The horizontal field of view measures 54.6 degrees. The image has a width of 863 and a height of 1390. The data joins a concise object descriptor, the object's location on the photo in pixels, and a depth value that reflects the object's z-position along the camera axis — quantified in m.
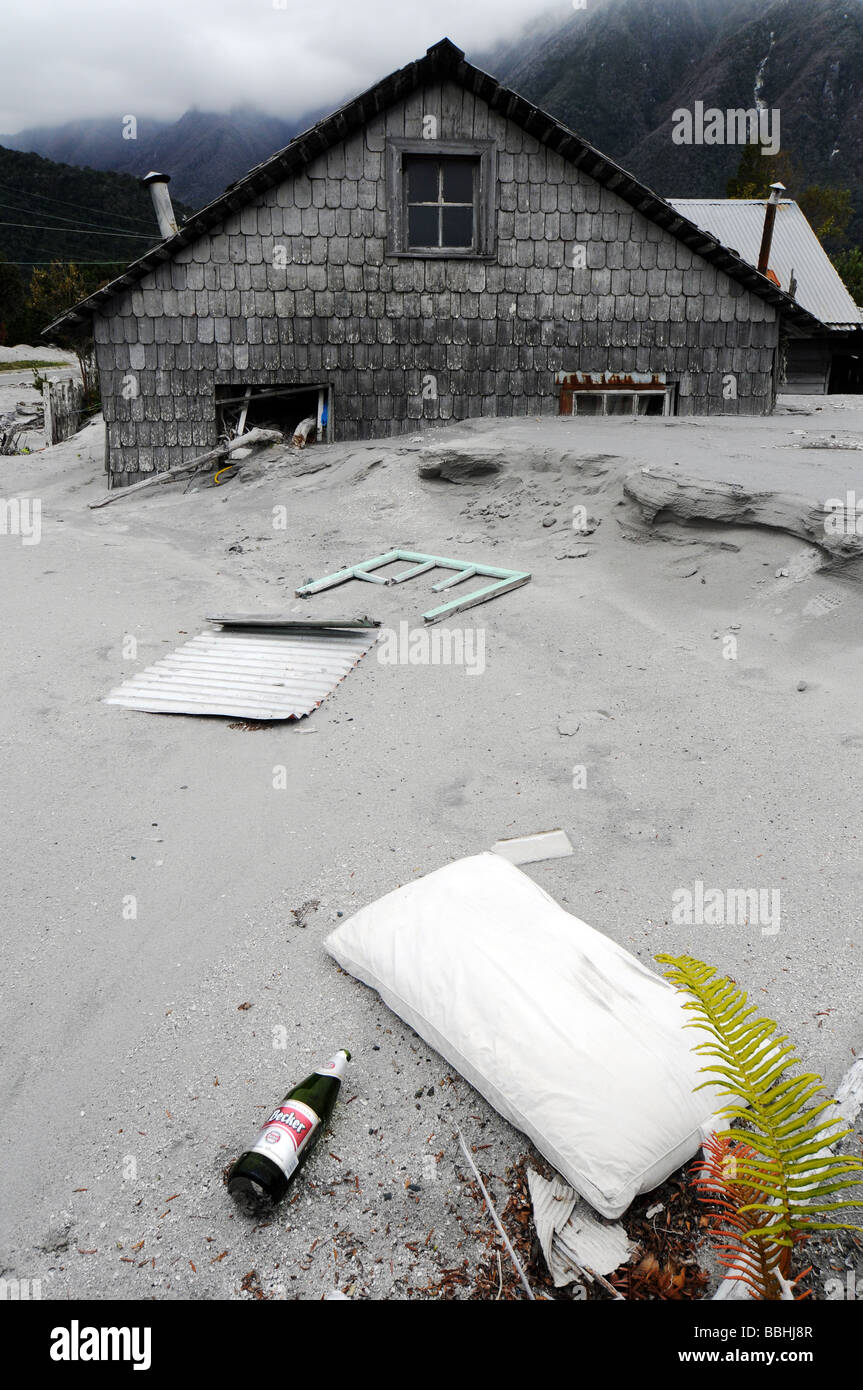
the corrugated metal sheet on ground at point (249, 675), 6.35
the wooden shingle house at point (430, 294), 12.77
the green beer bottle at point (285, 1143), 2.58
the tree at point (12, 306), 47.88
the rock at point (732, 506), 6.89
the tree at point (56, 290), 41.59
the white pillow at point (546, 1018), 2.53
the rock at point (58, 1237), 2.53
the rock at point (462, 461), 10.69
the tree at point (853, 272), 42.22
